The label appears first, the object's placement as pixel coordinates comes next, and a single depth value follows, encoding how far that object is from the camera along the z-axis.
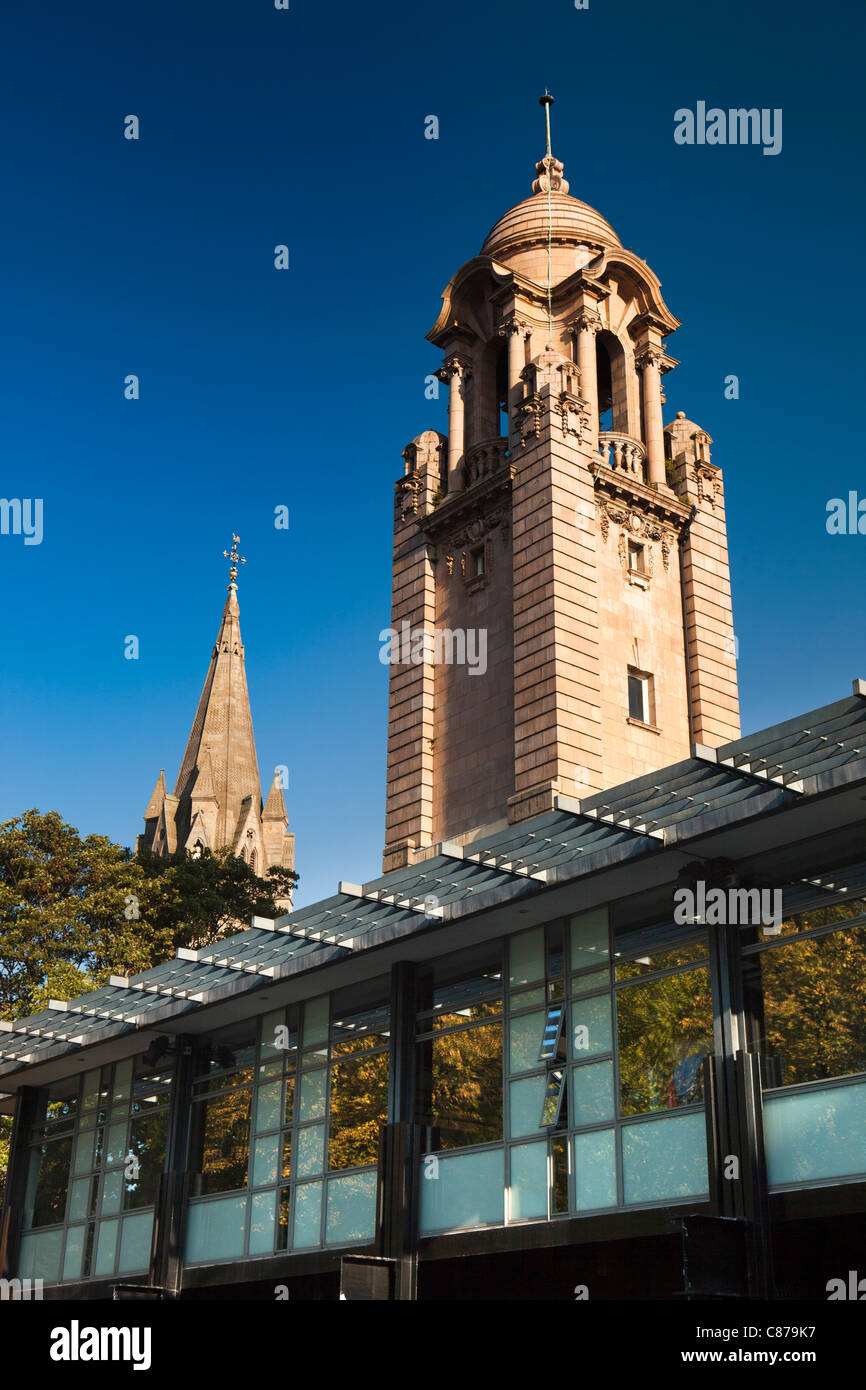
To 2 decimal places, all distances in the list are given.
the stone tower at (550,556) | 42.62
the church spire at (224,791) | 101.06
